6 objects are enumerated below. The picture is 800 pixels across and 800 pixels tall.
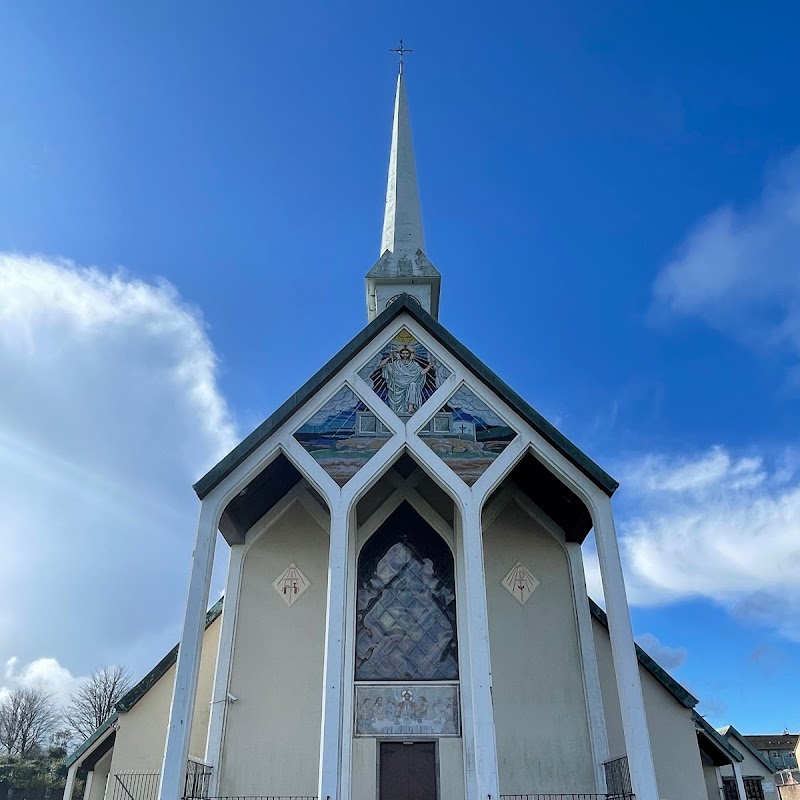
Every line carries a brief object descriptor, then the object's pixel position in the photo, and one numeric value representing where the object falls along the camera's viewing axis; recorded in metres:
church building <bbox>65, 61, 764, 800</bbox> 11.76
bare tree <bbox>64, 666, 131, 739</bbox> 40.91
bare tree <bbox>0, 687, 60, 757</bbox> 44.56
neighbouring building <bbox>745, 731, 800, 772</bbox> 56.47
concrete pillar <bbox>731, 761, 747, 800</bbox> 13.19
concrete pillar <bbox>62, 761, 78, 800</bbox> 12.27
